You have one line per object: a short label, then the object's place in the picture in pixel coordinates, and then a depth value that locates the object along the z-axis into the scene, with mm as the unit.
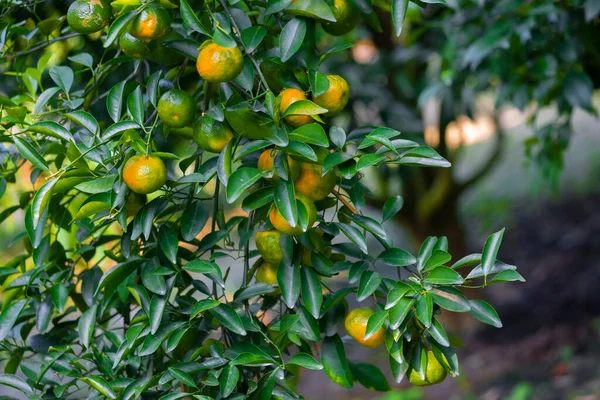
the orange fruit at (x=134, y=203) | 2294
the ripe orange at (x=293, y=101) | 2259
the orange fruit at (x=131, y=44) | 2278
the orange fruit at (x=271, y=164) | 2249
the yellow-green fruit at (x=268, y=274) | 2343
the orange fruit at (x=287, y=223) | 2234
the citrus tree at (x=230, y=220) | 2228
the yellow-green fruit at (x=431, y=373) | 2278
